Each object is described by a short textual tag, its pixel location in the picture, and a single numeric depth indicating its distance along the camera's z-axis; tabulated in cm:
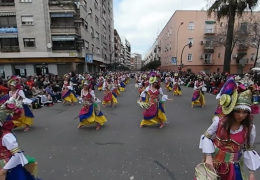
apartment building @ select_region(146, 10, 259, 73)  3186
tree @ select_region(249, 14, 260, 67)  2298
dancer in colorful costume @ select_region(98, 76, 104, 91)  1683
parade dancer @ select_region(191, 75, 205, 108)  889
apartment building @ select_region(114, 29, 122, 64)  6616
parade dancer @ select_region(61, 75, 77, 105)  987
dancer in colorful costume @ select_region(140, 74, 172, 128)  553
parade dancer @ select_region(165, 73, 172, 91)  1561
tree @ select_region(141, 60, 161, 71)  5234
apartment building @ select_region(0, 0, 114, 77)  2258
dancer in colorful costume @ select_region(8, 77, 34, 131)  524
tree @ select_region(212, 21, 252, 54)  2595
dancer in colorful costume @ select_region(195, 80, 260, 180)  179
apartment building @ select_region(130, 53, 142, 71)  17534
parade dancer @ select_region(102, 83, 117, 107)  921
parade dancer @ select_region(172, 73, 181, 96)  1325
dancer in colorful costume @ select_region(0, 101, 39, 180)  194
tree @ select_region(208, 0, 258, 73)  1394
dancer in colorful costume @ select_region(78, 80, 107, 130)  559
